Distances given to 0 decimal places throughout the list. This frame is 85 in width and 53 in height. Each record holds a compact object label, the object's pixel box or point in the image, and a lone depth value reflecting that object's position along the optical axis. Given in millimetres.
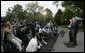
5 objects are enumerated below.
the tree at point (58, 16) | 24346
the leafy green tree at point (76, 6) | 15093
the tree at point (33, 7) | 13633
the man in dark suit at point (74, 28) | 3713
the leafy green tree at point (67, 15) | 18387
